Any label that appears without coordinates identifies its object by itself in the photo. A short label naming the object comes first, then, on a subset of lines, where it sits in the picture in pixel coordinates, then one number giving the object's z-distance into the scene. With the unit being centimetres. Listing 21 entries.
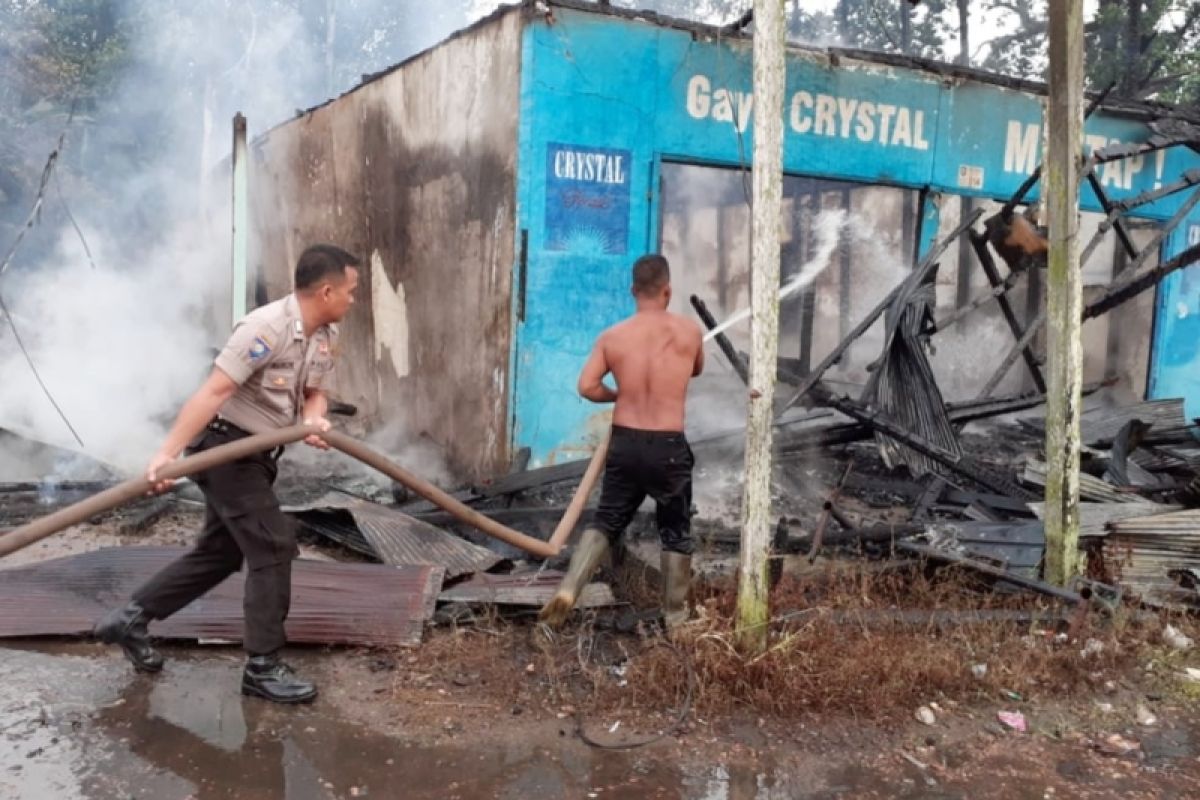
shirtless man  445
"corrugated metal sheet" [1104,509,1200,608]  493
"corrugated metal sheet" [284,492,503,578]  510
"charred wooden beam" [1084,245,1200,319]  730
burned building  698
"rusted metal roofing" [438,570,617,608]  460
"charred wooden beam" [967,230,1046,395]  741
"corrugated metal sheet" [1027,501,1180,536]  524
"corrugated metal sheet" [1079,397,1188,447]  791
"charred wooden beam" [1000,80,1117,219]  702
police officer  351
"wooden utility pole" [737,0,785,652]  385
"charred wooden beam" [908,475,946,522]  648
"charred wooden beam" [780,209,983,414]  616
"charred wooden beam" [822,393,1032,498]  616
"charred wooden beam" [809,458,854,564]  529
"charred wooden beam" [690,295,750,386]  619
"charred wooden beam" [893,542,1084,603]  457
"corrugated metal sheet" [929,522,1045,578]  507
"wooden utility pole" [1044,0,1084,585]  470
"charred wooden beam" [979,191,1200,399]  707
